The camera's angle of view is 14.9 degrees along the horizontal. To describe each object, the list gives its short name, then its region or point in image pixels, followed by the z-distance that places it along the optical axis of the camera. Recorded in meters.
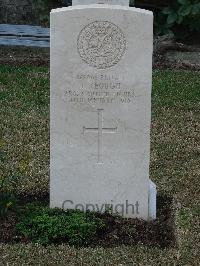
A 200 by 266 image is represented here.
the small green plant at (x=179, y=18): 10.84
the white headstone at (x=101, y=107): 4.98
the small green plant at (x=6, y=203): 5.27
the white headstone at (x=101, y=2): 5.56
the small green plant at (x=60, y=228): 5.00
